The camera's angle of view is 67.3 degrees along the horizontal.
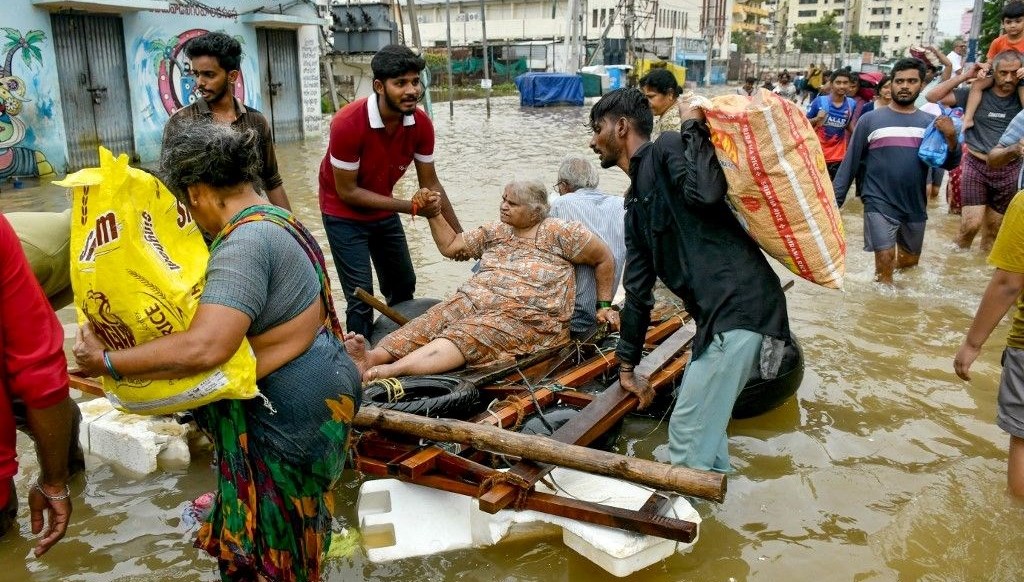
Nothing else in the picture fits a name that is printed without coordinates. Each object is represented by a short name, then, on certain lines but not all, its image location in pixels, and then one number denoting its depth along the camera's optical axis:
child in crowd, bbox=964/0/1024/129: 7.65
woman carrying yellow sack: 1.93
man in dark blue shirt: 6.42
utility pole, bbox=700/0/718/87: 65.81
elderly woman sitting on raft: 4.16
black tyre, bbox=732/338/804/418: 4.19
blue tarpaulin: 33.25
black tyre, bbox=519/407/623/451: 3.63
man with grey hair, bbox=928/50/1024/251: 6.76
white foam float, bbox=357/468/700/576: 3.06
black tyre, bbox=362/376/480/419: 3.50
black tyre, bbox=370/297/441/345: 4.99
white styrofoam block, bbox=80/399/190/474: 3.81
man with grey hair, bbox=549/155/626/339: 4.63
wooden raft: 2.79
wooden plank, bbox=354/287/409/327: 4.56
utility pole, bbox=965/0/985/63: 14.10
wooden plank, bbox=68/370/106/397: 3.75
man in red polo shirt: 4.49
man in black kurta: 2.86
